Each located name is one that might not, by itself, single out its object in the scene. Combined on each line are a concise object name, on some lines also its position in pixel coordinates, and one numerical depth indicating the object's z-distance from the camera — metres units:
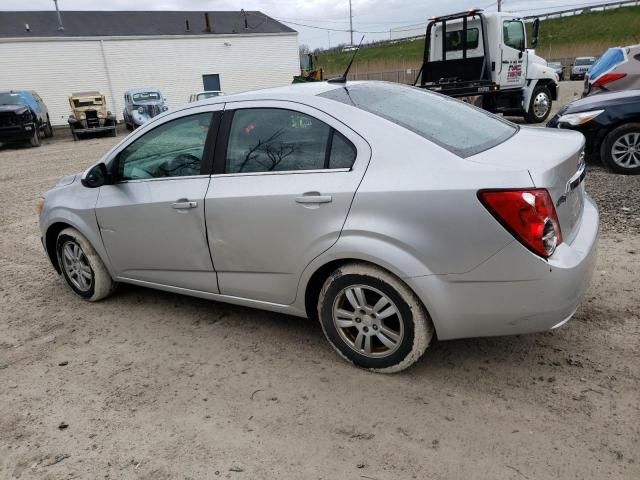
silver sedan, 2.51
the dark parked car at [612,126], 6.76
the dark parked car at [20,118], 18.08
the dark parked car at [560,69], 35.66
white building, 29.67
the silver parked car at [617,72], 8.84
